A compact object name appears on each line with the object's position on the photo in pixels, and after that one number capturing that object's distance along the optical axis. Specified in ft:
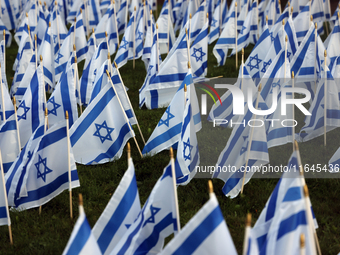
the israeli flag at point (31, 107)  22.25
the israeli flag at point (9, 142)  19.92
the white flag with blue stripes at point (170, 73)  27.43
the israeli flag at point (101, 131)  20.94
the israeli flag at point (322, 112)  23.09
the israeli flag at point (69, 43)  32.78
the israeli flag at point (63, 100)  22.09
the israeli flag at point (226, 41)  35.58
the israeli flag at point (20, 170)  17.58
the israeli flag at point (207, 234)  11.18
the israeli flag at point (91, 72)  27.48
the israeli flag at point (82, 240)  11.24
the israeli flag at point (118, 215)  13.87
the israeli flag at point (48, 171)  17.29
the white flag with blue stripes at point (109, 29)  36.83
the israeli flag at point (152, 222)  13.47
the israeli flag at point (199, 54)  30.25
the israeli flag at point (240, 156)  18.54
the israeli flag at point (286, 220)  11.53
